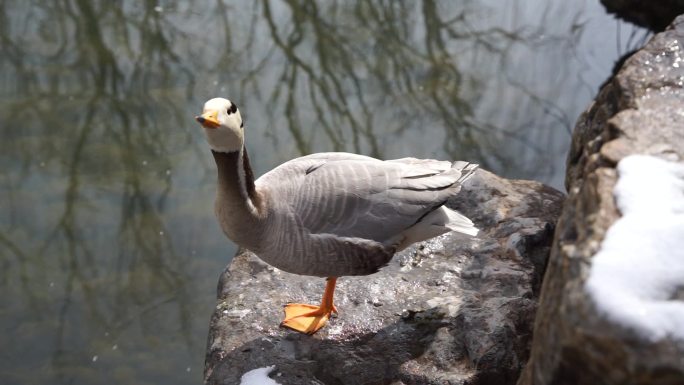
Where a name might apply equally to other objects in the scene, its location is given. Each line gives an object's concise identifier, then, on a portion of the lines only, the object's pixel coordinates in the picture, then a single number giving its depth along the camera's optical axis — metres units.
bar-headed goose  3.21
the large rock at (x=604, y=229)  1.74
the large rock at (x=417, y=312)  3.31
